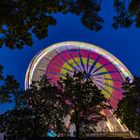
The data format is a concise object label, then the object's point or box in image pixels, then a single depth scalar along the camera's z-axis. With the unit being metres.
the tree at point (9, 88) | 40.93
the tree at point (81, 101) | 42.00
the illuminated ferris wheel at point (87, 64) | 66.94
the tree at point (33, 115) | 39.12
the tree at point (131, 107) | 48.88
